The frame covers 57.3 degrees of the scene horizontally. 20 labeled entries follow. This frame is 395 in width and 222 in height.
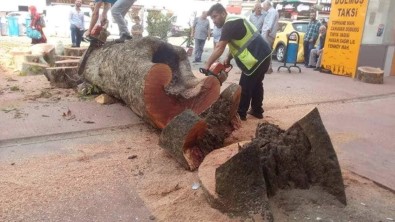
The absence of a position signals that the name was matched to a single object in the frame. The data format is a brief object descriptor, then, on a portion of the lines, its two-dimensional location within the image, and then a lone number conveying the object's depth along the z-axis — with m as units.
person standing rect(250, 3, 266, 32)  9.33
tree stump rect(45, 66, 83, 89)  6.66
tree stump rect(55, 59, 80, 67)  7.14
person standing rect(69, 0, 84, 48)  11.59
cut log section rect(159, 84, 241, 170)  3.28
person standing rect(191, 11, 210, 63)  11.68
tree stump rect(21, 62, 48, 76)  8.68
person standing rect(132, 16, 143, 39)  13.19
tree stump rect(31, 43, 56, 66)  9.30
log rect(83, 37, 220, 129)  4.14
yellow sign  9.51
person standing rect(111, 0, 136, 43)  6.06
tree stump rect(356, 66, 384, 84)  8.70
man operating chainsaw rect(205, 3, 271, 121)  4.44
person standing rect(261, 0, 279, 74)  8.95
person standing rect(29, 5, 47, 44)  11.22
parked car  13.40
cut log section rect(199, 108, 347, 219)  2.50
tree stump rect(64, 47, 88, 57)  8.43
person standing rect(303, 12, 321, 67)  11.48
